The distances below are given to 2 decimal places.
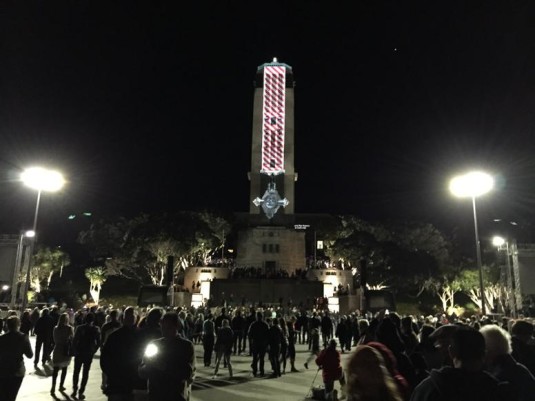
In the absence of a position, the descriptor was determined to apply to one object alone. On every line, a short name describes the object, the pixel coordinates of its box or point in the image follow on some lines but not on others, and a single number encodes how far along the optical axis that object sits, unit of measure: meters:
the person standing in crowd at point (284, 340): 12.95
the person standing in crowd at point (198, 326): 19.23
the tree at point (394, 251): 44.50
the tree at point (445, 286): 45.31
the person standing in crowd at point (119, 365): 5.60
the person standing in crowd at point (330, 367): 8.47
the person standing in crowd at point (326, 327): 18.36
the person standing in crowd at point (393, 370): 2.99
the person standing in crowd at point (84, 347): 9.23
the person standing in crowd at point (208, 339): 13.38
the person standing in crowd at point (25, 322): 14.55
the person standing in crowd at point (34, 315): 17.38
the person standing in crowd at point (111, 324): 8.34
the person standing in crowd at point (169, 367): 4.54
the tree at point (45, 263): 45.00
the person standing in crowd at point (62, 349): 9.55
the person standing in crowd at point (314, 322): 19.73
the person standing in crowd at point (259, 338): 11.82
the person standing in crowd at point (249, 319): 17.02
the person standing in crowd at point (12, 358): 6.30
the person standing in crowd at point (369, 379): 2.72
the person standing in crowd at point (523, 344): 4.93
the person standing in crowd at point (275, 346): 11.91
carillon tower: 60.66
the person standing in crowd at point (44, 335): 12.96
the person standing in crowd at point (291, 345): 13.35
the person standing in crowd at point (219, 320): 14.62
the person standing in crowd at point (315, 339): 13.64
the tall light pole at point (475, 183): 18.69
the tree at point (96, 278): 45.69
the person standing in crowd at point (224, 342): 12.28
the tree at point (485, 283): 43.69
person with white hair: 3.59
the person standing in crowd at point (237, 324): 16.34
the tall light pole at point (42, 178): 18.95
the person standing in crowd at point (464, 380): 2.76
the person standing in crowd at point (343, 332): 17.10
